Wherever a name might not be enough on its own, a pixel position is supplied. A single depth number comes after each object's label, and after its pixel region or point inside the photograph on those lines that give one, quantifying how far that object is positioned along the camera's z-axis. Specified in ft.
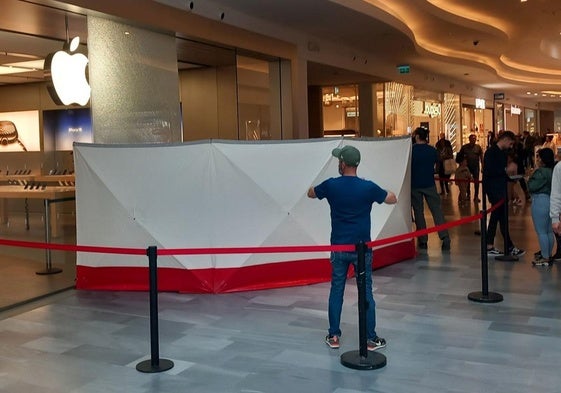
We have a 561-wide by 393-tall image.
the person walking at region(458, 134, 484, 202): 55.72
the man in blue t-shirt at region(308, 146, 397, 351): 16.49
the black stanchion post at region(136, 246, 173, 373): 15.88
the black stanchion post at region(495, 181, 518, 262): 29.22
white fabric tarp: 24.44
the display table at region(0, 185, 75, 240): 27.82
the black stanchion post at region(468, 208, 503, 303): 21.67
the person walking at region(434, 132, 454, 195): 55.88
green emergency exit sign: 69.92
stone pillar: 31.78
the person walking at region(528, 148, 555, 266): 26.76
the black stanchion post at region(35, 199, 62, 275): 29.32
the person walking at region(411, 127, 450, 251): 32.42
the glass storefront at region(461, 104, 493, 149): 107.24
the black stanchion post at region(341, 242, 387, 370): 15.60
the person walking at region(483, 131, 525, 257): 30.04
